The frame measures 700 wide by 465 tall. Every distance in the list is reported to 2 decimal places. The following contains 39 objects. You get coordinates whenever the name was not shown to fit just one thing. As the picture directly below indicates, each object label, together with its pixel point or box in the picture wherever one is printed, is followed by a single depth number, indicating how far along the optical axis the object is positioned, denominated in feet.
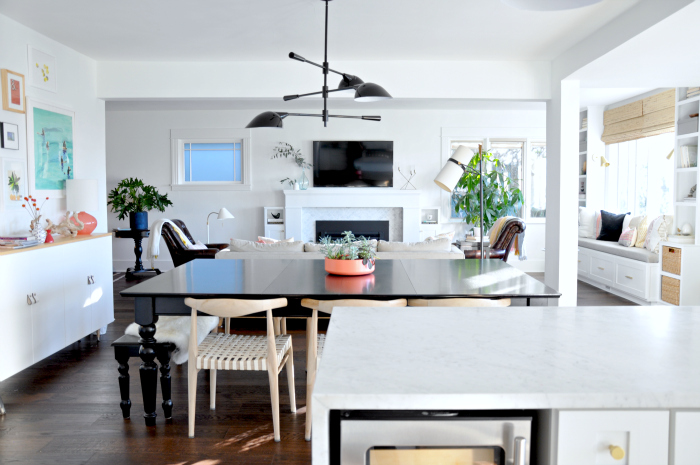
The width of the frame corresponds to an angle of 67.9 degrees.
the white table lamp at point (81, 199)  14.02
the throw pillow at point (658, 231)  18.19
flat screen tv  25.95
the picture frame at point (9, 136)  11.94
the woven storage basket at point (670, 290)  16.14
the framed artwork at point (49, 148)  13.03
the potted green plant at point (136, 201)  23.43
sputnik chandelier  10.44
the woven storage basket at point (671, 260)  16.22
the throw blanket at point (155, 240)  18.28
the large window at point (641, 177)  21.12
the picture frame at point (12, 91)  12.05
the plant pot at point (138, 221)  23.41
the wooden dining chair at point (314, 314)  7.43
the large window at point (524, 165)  26.40
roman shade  19.88
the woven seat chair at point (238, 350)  7.49
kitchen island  2.92
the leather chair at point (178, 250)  17.62
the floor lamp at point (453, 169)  15.39
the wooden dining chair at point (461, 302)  7.13
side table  23.62
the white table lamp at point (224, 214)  23.67
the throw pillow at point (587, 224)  23.67
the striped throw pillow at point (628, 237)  19.89
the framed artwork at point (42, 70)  13.30
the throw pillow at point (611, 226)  21.91
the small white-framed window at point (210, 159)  25.89
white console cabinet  10.07
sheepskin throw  8.80
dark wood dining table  7.86
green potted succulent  9.38
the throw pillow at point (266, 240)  16.88
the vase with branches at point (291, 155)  25.96
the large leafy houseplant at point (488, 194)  25.14
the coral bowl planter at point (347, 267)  9.37
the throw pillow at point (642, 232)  19.72
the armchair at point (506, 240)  18.24
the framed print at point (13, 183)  12.08
